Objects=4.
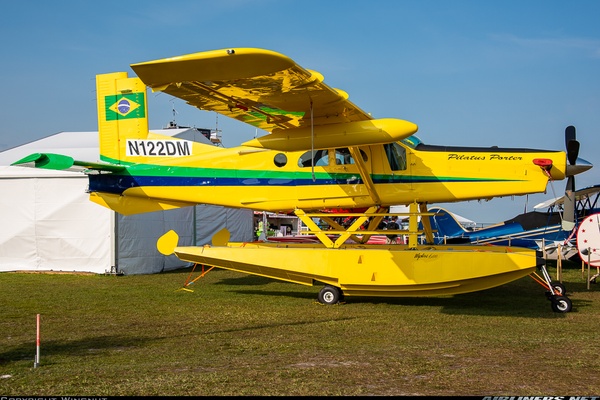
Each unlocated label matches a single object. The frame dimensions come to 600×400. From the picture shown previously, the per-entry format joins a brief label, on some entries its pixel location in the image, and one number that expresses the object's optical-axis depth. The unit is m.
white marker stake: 5.57
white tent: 16.52
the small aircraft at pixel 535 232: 17.02
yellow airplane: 9.06
